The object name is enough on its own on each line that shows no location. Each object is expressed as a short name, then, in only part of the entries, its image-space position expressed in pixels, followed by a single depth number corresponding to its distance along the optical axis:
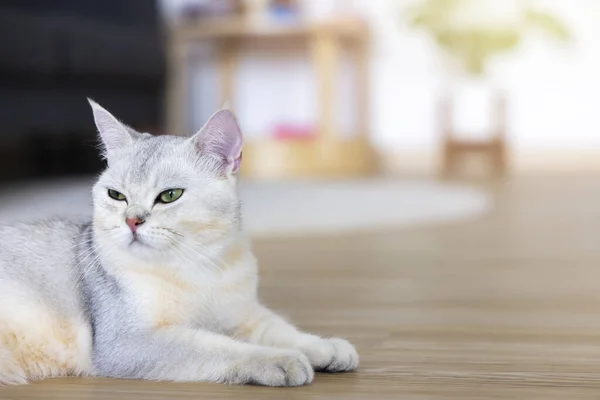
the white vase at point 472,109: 5.91
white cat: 1.27
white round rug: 3.32
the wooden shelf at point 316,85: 5.51
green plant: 5.77
